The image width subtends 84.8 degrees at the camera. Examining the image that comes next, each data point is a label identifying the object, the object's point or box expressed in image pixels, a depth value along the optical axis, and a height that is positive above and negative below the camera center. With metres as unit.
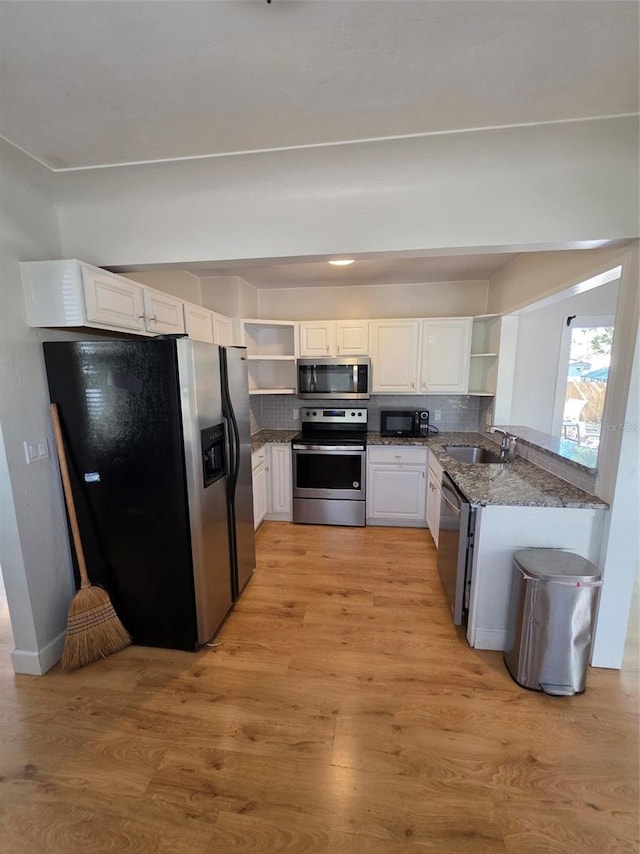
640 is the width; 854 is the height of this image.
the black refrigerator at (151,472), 1.85 -0.54
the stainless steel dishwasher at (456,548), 2.08 -1.10
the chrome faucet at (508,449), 2.93 -0.64
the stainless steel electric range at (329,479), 3.51 -1.07
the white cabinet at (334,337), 3.68 +0.37
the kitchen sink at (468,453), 3.26 -0.76
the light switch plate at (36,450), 1.83 -0.39
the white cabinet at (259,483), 3.38 -1.07
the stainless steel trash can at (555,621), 1.71 -1.24
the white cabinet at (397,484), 3.48 -1.12
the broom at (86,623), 1.93 -1.38
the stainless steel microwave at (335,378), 3.62 -0.05
